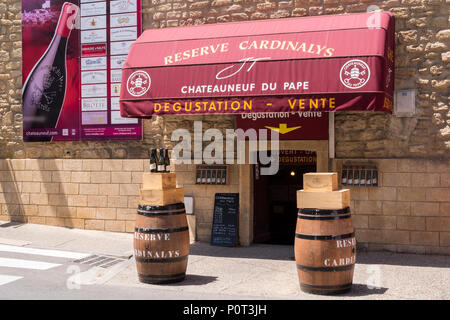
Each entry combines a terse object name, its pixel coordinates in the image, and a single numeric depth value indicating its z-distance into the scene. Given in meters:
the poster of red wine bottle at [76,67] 10.27
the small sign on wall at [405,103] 8.54
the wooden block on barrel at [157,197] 6.67
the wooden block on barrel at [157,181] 6.77
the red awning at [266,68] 7.73
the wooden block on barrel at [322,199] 6.06
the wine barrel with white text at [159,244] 6.57
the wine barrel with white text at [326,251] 5.96
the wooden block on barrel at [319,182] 6.16
